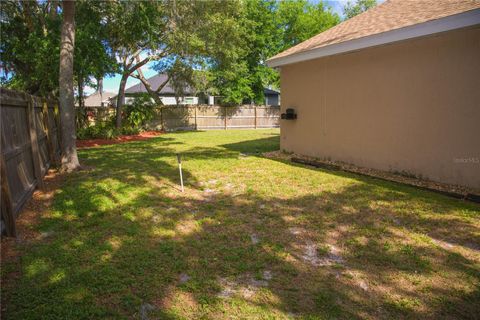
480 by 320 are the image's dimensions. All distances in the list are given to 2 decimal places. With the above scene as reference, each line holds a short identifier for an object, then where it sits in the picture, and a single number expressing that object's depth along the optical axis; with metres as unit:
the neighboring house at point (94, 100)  48.30
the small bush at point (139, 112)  19.16
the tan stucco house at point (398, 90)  5.63
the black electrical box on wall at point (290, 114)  9.62
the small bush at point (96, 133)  15.77
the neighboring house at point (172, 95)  33.06
